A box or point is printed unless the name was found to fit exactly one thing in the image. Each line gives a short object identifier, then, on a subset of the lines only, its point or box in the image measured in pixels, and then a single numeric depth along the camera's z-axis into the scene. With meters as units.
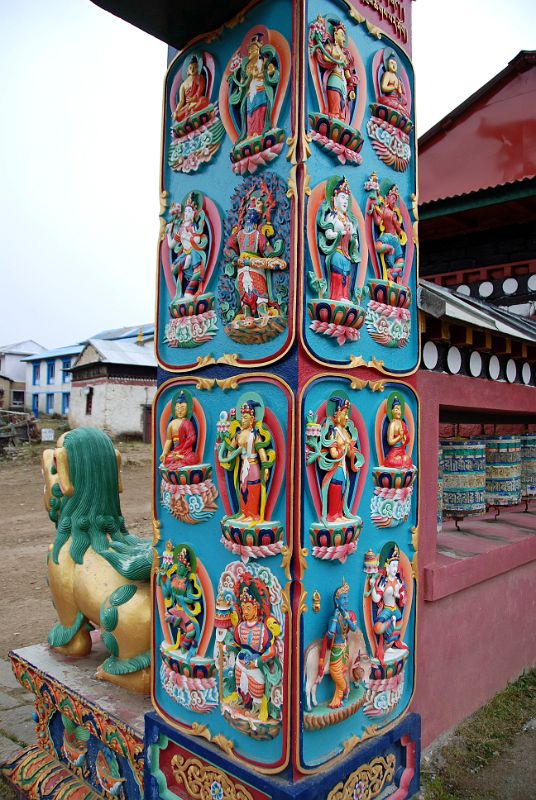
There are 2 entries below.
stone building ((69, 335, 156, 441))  28.50
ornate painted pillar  3.15
